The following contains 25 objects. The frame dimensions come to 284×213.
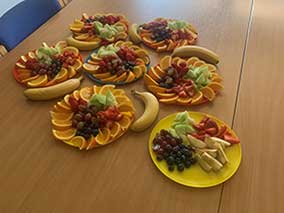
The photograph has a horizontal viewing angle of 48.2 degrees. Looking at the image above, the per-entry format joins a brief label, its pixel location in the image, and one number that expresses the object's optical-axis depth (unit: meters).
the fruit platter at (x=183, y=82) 1.04
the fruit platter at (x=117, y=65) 1.12
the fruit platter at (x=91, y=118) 0.91
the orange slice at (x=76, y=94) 1.01
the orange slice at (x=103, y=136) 0.90
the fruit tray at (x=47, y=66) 1.11
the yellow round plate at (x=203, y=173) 0.81
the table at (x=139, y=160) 0.78
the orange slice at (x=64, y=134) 0.92
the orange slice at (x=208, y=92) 1.05
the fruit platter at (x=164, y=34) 1.28
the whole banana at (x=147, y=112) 0.95
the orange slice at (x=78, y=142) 0.90
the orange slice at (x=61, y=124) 0.94
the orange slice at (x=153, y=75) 1.11
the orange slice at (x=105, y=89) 1.04
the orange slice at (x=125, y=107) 0.99
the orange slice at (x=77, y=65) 1.16
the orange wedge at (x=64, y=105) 0.99
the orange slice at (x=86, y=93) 1.02
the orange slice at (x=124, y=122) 0.95
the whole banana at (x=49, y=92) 1.05
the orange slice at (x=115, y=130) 0.92
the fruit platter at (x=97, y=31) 1.30
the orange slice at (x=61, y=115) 0.97
